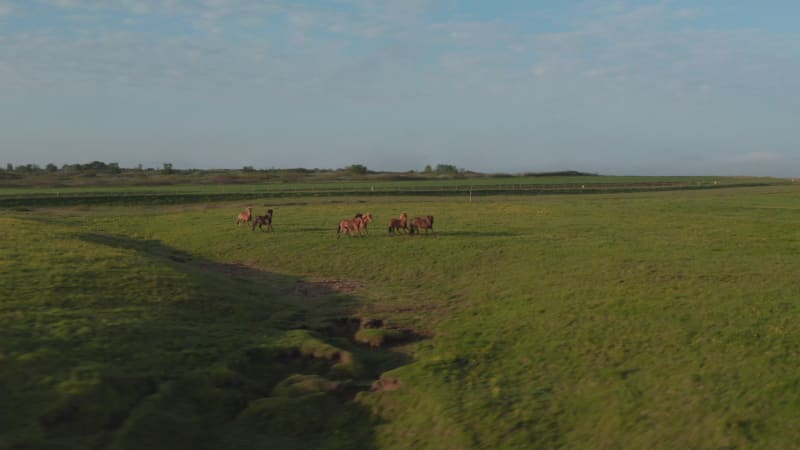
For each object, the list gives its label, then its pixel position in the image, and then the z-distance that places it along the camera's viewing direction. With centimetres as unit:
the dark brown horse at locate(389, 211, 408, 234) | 3322
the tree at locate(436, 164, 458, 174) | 17408
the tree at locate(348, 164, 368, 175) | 14712
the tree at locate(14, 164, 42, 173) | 14925
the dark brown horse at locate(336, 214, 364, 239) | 3294
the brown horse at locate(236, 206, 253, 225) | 3828
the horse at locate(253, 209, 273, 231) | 3631
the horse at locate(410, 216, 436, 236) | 3294
